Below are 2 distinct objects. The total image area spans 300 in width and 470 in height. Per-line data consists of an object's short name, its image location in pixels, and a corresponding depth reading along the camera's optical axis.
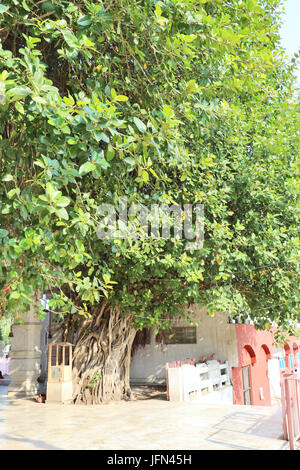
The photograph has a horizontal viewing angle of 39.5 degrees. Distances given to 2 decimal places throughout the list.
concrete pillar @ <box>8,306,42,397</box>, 12.68
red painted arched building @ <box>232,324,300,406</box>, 14.68
